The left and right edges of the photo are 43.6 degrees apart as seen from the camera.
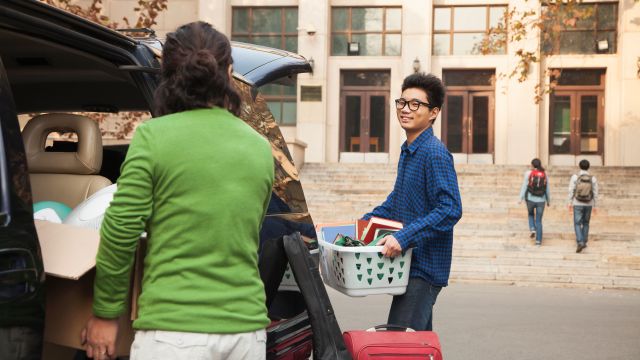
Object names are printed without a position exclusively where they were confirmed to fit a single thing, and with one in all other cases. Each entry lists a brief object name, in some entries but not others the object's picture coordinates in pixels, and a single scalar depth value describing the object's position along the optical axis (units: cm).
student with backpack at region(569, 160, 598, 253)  1578
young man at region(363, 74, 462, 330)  391
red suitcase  341
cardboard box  244
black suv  221
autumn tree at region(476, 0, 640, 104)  1642
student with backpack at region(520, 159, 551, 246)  1648
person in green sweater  228
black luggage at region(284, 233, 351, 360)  304
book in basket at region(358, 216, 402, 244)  400
